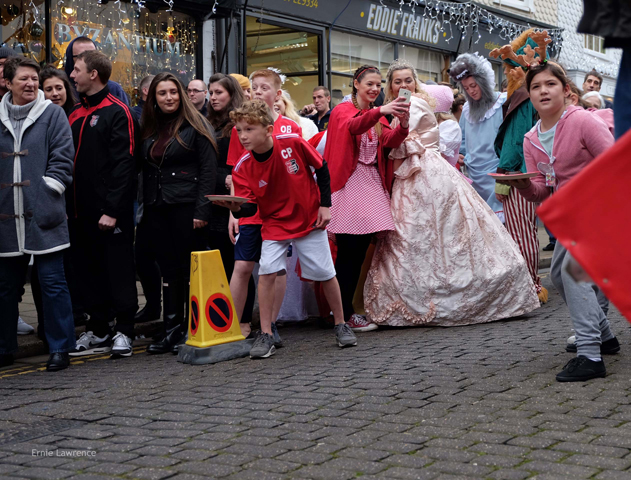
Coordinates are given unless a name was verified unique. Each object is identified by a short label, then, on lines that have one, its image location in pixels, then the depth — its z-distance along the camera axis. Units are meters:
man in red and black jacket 5.96
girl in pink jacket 4.59
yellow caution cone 5.57
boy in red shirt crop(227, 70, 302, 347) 6.04
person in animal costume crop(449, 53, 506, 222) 8.12
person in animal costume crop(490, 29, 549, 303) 7.45
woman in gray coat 5.55
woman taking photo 6.66
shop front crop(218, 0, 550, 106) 14.20
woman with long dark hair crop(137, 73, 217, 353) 6.00
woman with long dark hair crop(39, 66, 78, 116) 6.54
